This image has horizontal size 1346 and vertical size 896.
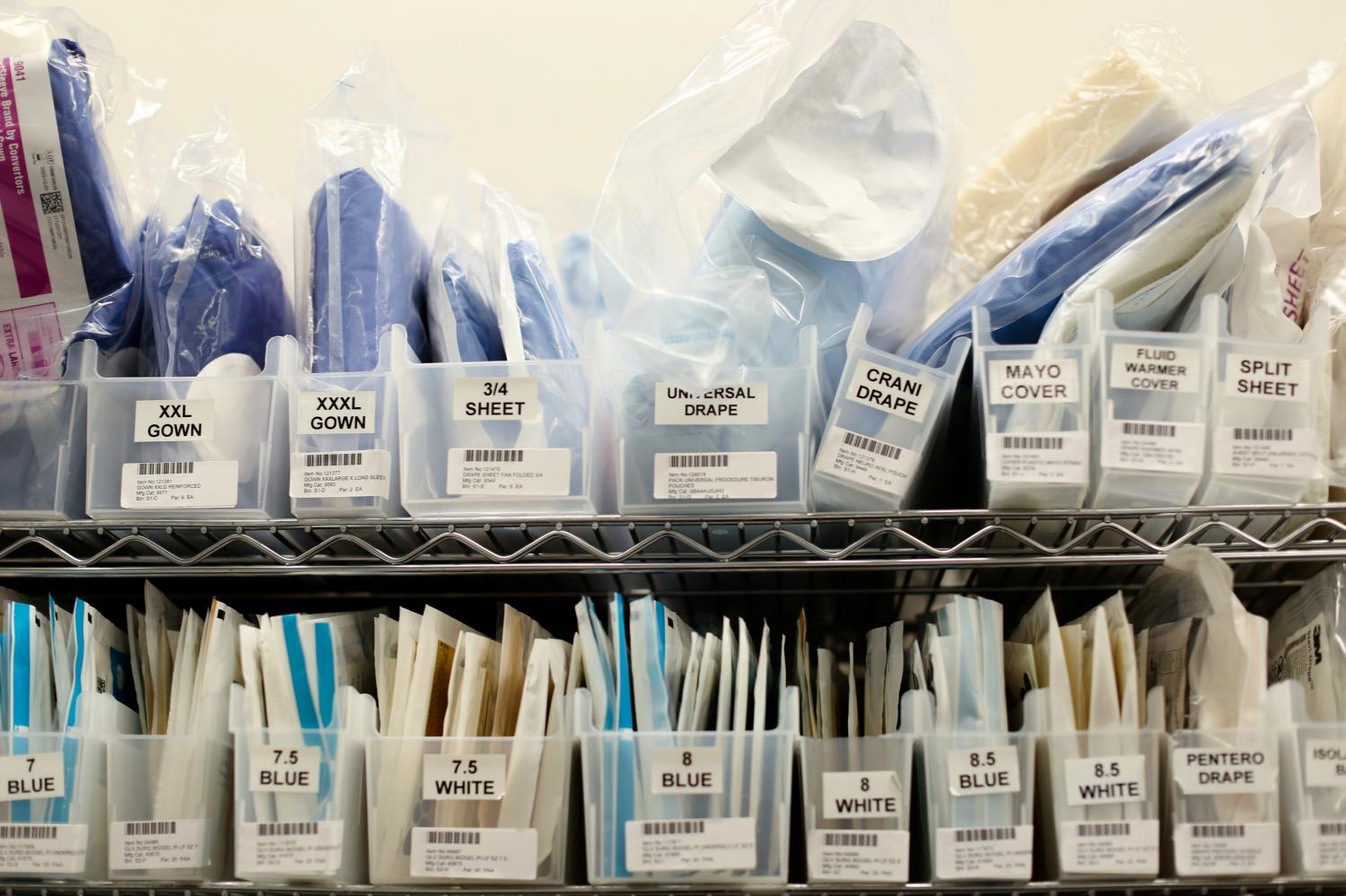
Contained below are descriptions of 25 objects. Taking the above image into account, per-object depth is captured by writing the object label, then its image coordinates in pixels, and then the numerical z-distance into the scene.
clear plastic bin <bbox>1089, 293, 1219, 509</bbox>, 0.86
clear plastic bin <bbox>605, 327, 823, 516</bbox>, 0.90
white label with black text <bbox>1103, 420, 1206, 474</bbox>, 0.86
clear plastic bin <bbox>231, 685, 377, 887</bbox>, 0.86
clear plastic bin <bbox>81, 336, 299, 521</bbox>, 0.92
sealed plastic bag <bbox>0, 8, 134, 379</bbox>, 0.96
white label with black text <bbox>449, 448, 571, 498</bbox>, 0.90
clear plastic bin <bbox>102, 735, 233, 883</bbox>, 0.88
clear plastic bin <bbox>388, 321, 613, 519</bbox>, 0.91
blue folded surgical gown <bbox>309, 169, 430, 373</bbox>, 0.98
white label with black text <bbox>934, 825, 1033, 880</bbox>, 0.84
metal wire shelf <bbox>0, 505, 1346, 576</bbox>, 0.91
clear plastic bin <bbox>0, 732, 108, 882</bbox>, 0.88
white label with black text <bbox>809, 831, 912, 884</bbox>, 0.84
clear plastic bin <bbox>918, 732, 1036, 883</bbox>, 0.84
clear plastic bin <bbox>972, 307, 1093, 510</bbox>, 0.87
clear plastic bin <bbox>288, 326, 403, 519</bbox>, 0.91
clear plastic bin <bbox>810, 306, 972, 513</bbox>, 0.89
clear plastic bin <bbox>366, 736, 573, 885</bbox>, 0.86
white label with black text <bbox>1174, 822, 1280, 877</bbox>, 0.82
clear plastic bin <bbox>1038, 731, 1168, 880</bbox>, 0.83
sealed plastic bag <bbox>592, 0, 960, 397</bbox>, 0.94
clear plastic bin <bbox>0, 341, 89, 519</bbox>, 0.95
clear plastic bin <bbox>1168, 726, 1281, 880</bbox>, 0.82
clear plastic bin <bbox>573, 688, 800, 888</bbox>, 0.86
